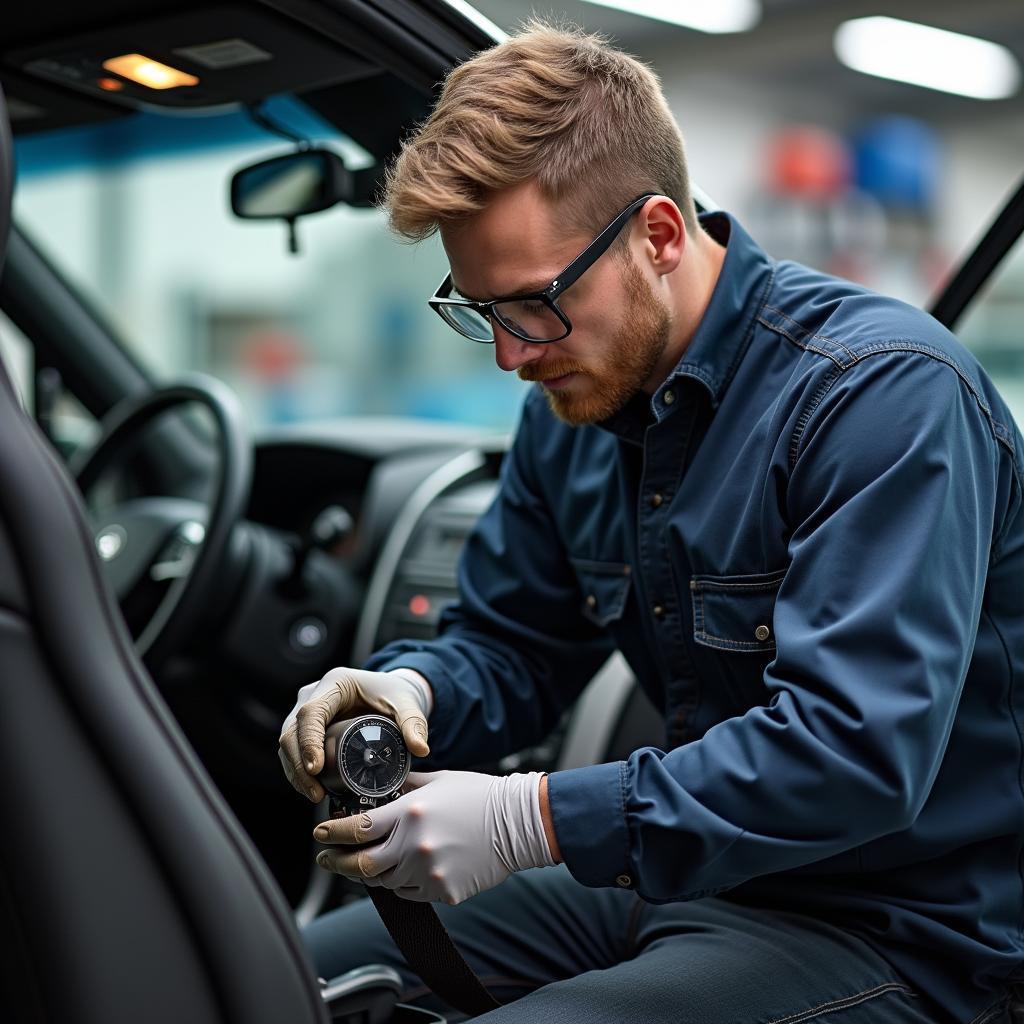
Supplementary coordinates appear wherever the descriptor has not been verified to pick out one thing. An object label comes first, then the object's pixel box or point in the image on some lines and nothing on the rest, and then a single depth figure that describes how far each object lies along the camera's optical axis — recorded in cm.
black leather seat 86
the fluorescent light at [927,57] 1183
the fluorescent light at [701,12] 1022
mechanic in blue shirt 115
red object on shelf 1375
